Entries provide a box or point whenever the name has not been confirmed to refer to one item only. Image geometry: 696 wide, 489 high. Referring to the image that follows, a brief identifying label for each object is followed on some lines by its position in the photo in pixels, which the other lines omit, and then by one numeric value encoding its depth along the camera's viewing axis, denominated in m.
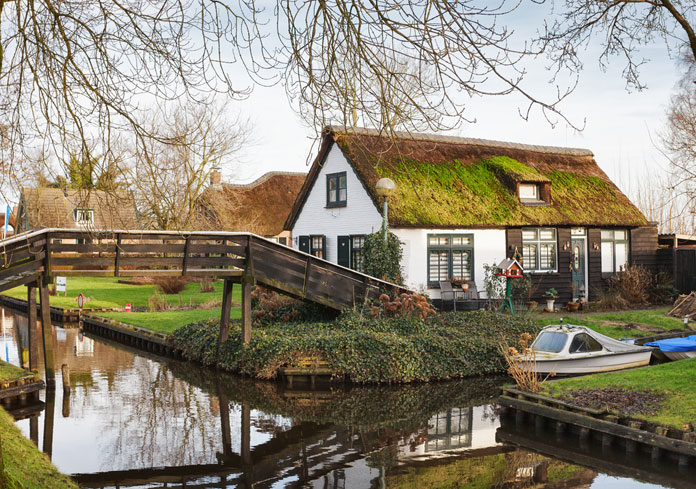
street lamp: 20.45
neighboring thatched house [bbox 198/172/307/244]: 40.84
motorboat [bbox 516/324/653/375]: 16.27
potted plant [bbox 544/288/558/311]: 26.27
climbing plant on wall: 21.86
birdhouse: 22.83
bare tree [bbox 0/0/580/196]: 5.82
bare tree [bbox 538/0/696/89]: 12.02
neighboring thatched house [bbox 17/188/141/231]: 44.68
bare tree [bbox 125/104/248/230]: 37.09
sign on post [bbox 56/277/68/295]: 36.16
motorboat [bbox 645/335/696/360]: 16.53
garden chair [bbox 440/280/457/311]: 24.81
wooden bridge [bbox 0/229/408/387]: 16.33
